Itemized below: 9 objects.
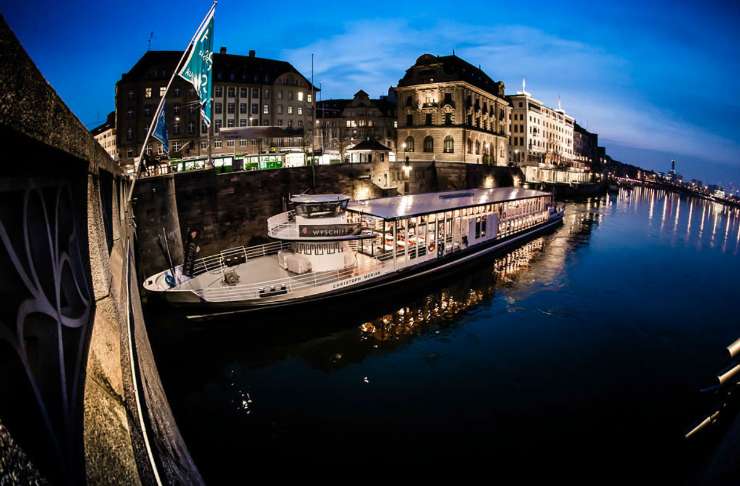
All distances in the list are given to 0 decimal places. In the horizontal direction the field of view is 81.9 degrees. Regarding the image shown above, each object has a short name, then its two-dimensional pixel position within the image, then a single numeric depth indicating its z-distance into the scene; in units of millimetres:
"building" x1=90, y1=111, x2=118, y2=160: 73500
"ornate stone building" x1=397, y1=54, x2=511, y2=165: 65438
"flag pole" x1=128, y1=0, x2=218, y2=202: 12793
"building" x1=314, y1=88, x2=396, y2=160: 79812
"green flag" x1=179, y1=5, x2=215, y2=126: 12852
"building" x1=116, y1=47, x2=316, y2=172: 53938
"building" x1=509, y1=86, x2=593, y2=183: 97375
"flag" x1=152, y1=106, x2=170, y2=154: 14000
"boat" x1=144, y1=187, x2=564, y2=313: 19656
